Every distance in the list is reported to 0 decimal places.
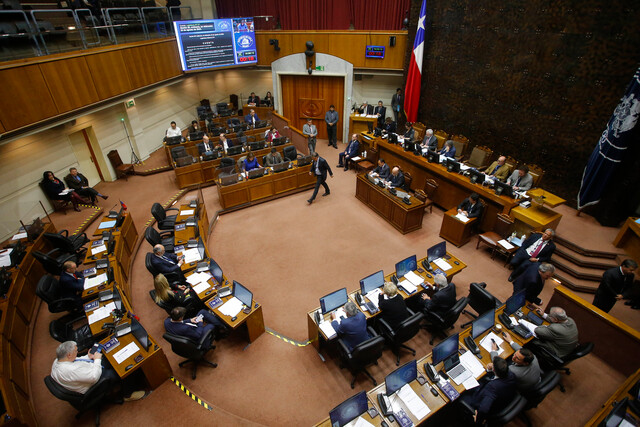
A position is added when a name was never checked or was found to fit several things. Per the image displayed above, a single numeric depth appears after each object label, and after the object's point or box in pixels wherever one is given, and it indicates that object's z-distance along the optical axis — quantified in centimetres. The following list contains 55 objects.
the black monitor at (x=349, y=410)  382
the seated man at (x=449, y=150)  1041
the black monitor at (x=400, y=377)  421
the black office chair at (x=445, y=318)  546
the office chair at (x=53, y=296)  570
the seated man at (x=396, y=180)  919
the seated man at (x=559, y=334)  469
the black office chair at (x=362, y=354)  463
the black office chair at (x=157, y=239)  725
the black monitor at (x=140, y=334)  488
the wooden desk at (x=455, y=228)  803
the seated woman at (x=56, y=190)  909
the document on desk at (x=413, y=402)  410
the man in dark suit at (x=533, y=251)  631
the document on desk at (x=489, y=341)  490
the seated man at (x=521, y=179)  826
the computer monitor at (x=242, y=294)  558
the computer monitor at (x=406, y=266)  623
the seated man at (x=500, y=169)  893
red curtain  1349
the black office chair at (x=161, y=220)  820
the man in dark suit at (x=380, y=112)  1400
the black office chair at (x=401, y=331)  504
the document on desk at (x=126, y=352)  476
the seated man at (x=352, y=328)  481
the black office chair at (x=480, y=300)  553
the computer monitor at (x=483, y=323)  503
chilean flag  1139
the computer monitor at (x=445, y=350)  459
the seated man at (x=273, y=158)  1074
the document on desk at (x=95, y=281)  608
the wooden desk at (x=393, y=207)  853
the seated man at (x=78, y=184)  959
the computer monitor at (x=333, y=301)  539
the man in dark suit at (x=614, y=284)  544
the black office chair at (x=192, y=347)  483
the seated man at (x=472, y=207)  796
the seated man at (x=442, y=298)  535
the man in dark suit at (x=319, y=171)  996
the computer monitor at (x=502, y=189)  774
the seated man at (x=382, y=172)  965
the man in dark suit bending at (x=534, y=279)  547
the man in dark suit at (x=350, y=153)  1192
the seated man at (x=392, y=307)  513
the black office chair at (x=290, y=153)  1136
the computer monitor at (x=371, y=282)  582
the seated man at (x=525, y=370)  403
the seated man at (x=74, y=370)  423
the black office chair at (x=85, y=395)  420
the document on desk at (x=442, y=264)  640
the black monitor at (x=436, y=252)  647
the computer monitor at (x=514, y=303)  541
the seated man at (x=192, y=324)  491
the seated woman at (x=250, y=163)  1051
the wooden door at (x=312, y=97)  1452
